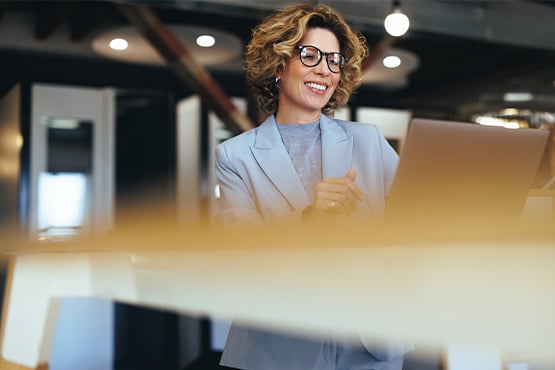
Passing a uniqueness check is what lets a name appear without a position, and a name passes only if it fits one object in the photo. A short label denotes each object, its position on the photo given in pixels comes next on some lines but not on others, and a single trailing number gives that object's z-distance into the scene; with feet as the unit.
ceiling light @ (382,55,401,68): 20.70
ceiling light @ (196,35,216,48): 18.10
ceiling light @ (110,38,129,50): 17.79
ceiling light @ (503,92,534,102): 24.83
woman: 4.09
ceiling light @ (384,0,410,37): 12.89
